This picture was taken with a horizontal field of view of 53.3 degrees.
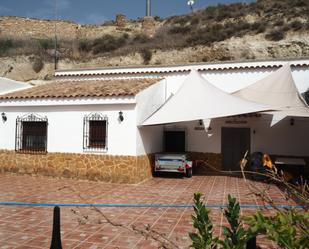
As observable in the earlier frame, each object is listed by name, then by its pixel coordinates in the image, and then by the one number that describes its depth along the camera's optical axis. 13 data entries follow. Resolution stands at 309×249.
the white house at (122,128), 10.92
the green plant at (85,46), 27.52
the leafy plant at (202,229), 2.14
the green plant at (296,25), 21.55
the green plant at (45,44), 26.56
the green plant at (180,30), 28.28
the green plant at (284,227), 1.94
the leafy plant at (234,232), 2.08
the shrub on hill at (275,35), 21.70
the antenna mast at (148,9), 33.01
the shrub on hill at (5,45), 25.98
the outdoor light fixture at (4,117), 12.64
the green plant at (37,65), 21.86
